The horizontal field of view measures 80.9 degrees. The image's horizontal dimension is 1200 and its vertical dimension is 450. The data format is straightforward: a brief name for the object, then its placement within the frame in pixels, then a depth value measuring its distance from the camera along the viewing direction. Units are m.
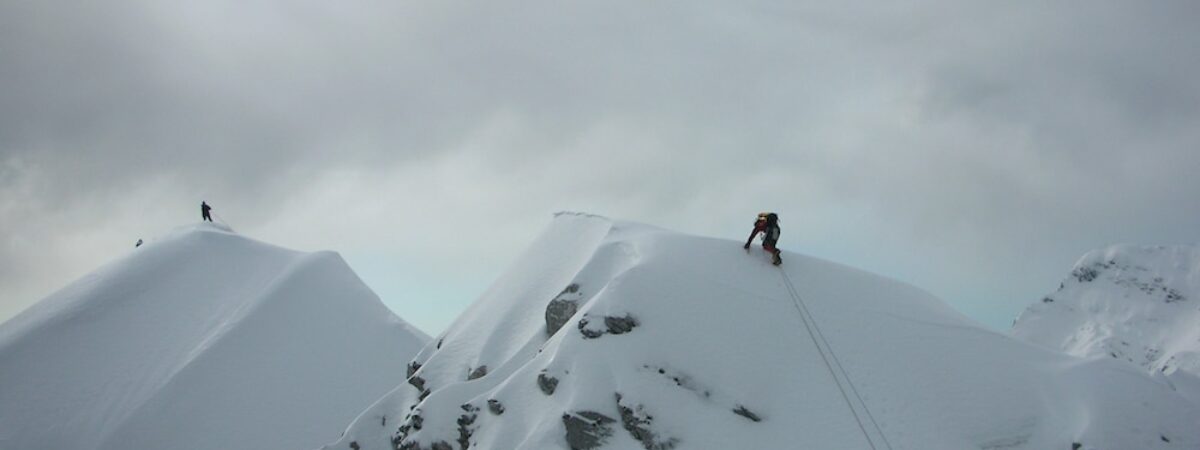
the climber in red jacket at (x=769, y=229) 33.19
